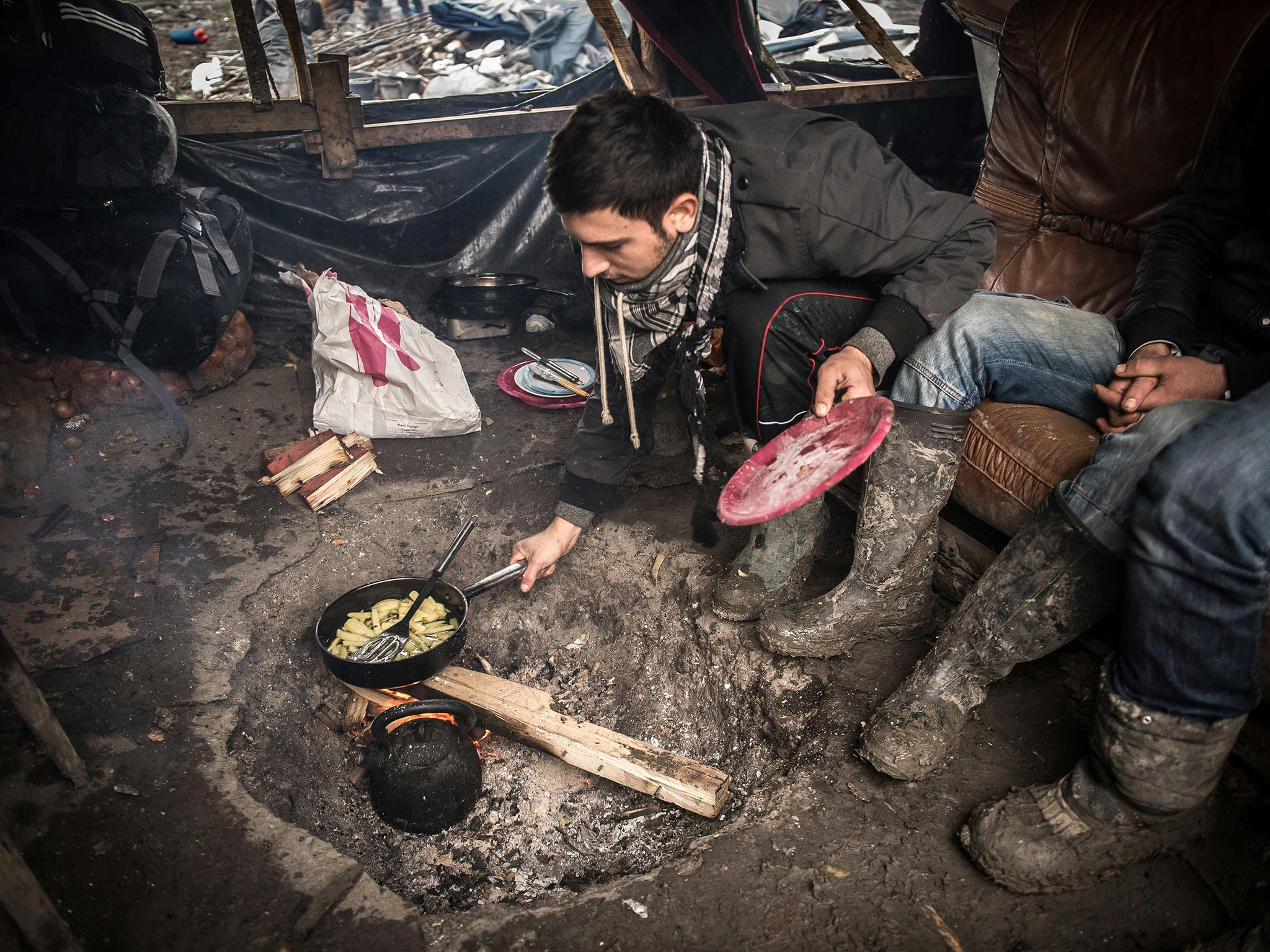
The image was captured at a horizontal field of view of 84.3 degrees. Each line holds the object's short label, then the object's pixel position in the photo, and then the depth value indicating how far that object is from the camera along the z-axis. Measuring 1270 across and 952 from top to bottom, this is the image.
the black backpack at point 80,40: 3.03
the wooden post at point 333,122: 4.17
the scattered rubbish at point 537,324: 4.55
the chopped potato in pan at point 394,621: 2.07
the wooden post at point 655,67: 4.64
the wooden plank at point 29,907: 1.12
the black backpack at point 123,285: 3.12
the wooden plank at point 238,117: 4.02
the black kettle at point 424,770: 1.82
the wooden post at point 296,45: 3.81
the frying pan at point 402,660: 1.90
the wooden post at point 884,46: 4.91
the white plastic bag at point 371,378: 3.12
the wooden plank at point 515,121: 4.43
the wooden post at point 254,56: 3.74
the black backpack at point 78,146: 3.04
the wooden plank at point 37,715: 1.43
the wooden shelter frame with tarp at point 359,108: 4.08
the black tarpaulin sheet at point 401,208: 4.37
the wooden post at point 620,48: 4.10
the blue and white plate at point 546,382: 3.53
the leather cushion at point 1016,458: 1.81
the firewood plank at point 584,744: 1.79
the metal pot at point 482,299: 4.28
